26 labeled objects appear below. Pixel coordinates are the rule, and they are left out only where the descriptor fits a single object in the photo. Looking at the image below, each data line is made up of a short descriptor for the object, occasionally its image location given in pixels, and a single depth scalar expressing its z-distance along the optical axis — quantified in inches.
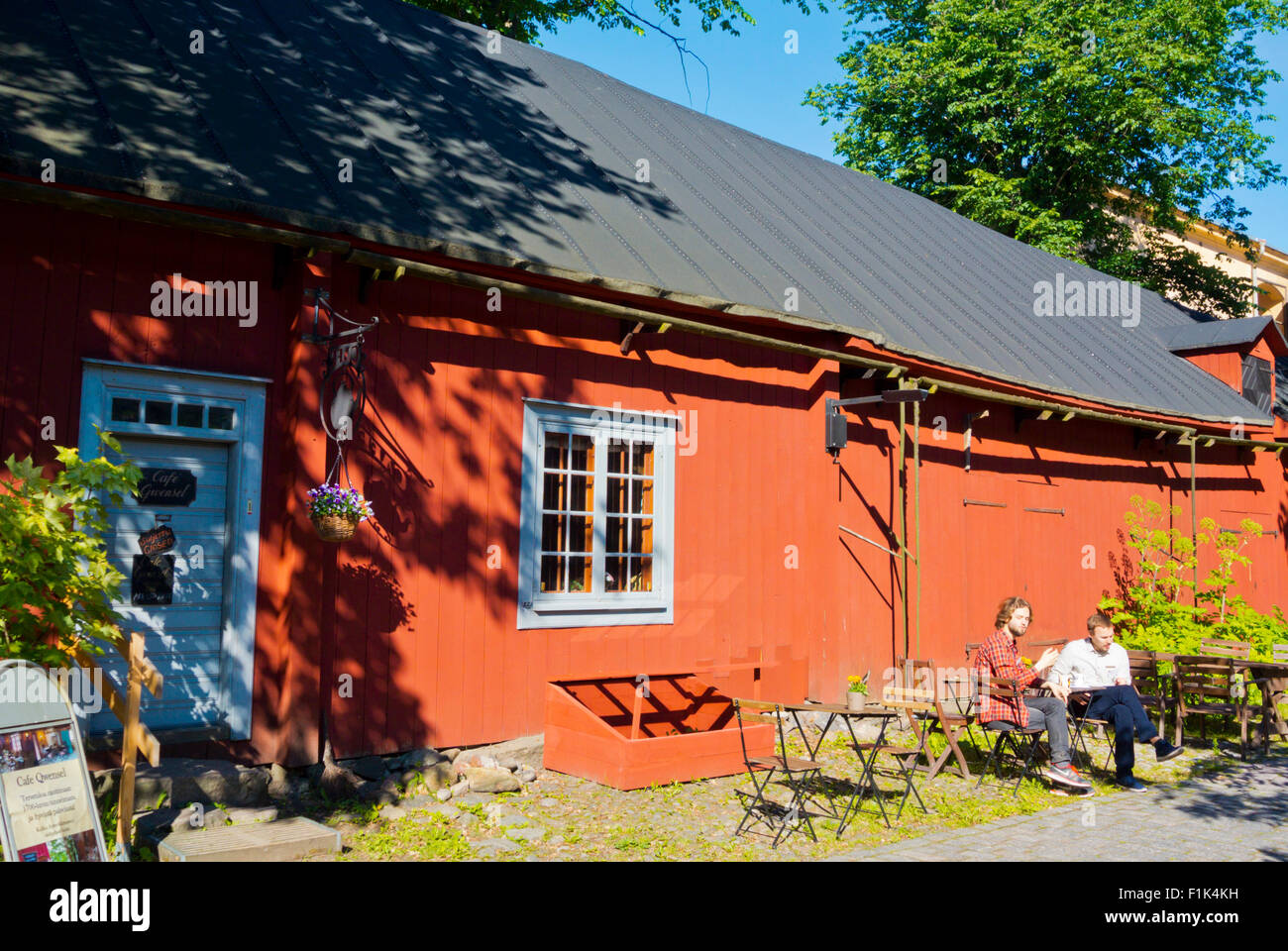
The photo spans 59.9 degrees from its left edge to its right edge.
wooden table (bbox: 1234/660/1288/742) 404.5
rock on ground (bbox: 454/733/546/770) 325.7
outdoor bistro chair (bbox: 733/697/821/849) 267.7
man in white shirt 340.5
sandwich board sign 176.9
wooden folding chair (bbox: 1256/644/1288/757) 404.8
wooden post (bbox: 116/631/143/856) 212.5
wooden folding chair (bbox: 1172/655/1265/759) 401.1
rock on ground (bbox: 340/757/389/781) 295.0
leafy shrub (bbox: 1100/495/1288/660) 556.4
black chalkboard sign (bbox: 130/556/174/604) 272.2
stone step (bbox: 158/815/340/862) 218.4
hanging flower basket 277.7
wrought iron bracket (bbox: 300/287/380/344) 287.1
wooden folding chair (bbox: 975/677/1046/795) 330.0
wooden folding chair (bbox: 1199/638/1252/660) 470.2
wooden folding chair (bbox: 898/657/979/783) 329.1
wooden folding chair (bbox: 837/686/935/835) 285.7
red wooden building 274.7
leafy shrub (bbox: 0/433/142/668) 205.0
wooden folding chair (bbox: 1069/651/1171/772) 374.3
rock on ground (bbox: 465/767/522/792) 305.0
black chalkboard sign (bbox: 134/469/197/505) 275.7
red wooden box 310.5
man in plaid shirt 326.3
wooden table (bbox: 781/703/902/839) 278.2
